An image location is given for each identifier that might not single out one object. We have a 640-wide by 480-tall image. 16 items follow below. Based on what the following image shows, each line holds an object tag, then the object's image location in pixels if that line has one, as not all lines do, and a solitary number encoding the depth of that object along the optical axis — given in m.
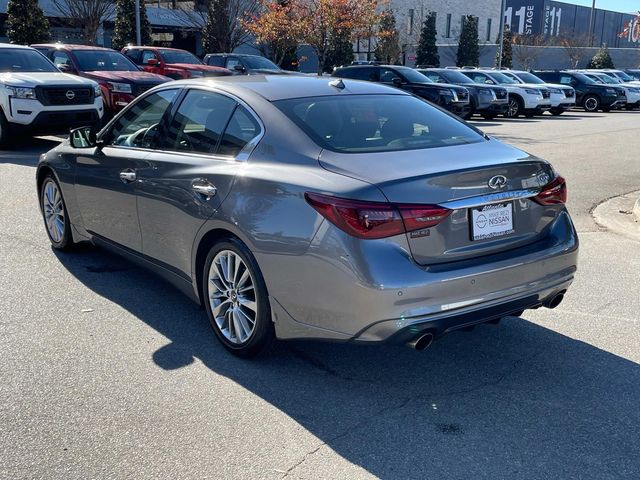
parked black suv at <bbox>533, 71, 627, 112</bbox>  29.72
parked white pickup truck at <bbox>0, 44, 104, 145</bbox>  12.69
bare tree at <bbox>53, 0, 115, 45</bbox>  31.34
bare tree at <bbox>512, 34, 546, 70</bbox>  56.62
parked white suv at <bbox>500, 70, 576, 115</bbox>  26.44
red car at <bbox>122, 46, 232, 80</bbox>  19.36
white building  54.94
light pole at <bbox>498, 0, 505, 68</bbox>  41.69
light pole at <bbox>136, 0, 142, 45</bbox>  31.97
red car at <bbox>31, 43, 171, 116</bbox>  15.35
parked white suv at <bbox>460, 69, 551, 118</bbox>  25.09
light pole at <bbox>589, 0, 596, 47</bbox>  62.59
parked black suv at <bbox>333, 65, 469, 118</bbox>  20.83
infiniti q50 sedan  3.65
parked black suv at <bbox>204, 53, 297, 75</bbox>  21.41
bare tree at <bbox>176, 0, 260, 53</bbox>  31.95
